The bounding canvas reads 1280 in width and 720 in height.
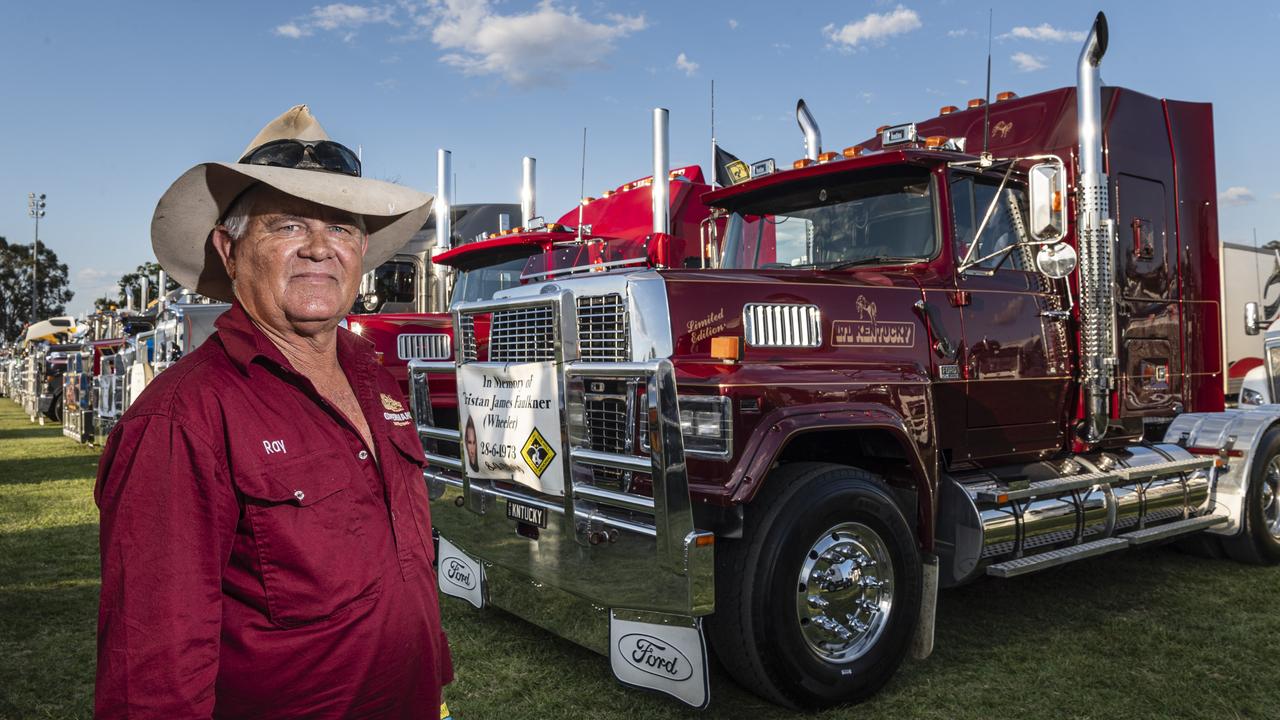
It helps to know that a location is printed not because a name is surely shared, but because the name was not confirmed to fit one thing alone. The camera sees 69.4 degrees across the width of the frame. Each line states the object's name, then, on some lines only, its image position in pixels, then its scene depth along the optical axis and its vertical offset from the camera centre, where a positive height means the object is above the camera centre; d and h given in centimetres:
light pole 6750 +1247
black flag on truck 549 +116
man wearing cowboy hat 137 -19
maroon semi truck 375 -24
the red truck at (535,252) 830 +108
